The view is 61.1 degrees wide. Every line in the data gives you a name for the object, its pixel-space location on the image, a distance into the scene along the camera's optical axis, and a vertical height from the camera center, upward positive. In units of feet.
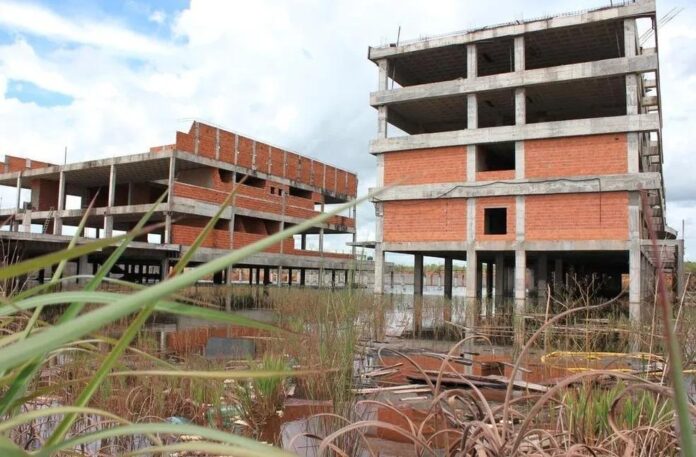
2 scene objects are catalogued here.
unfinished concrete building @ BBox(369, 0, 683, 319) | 56.34 +15.27
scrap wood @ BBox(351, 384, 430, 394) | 15.60 -2.78
